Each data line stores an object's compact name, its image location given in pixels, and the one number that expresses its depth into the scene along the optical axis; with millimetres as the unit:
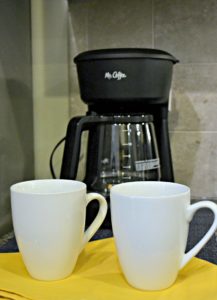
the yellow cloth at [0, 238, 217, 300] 490
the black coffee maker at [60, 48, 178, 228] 783
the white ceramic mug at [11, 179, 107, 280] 503
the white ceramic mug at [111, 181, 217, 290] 474
